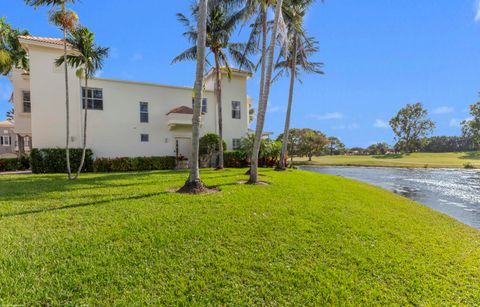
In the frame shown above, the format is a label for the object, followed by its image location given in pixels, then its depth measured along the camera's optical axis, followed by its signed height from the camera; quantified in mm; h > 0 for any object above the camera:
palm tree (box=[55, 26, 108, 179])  9625 +4736
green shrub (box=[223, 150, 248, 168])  17156 -313
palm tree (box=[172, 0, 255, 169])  12953 +7379
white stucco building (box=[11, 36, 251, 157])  14227 +3280
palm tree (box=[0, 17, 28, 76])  16609 +8464
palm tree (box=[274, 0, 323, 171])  12459 +7291
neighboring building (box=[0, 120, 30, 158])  29859 +2692
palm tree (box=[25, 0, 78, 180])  9227 +5871
